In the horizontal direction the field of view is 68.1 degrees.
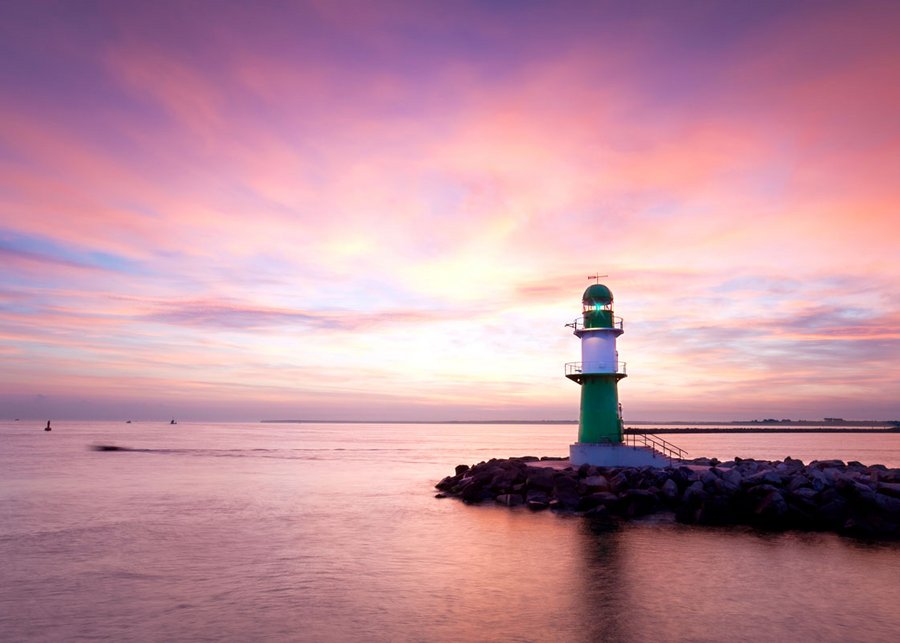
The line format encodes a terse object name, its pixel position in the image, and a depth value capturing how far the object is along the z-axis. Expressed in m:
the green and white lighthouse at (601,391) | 28.75
